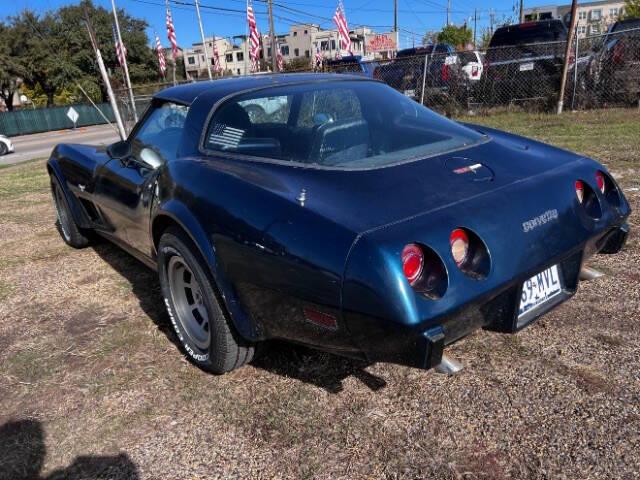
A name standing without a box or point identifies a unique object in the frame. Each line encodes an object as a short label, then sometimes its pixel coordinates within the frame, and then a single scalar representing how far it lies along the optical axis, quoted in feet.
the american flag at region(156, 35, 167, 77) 86.06
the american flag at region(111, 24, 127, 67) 45.98
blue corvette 5.80
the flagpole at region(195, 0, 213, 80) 103.85
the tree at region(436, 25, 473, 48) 154.71
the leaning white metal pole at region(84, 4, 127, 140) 25.92
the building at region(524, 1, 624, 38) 214.65
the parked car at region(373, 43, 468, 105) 39.63
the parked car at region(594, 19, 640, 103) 32.96
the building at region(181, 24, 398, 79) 270.26
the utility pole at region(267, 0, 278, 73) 82.85
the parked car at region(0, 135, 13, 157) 58.80
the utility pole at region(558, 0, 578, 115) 33.58
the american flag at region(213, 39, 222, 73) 110.20
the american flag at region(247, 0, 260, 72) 63.36
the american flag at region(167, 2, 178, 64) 78.46
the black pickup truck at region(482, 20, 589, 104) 36.32
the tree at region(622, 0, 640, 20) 110.28
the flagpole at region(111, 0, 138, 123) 35.45
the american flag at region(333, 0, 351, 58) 66.71
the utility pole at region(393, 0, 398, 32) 147.23
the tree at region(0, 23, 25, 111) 132.36
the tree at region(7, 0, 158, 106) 139.03
